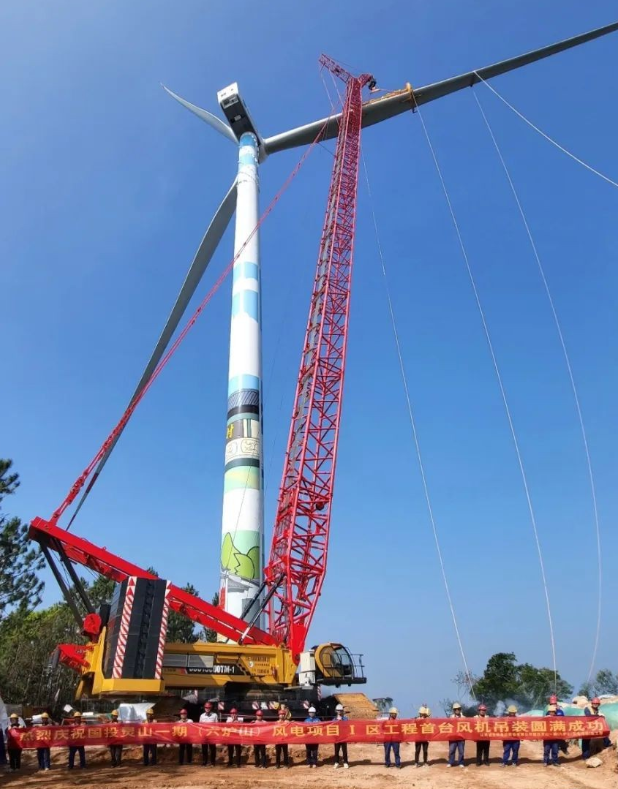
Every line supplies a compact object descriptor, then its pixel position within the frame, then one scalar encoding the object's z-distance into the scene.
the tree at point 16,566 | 38.28
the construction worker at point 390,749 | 16.48
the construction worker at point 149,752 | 18.61
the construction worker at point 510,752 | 15.91
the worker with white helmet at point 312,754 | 17.47
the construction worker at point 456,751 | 16.03
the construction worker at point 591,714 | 15.84
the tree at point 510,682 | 60.31
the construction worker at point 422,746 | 16.60
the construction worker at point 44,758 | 18.73
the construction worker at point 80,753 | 18.53
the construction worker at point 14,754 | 18.69
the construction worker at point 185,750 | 18.58
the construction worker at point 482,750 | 16.34
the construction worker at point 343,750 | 16.98
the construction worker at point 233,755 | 18.34
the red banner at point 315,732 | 15.70
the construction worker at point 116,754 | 18.94
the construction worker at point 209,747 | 18.56
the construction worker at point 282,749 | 17.98
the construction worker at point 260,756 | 18.11
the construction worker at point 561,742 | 16.67
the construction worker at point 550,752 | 15.65
